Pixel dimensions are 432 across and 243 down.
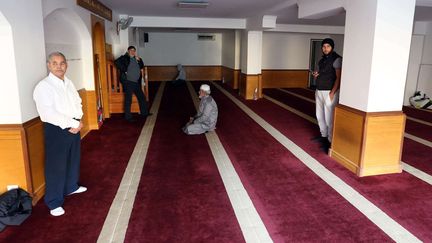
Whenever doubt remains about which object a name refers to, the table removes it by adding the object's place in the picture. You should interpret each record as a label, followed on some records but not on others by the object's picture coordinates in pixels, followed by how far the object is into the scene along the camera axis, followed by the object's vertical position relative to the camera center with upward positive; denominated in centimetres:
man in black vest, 464 -37
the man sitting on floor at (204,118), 549 -104
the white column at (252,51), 923 +7
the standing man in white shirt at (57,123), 271 -59
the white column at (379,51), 354 +5
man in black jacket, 654 -43
